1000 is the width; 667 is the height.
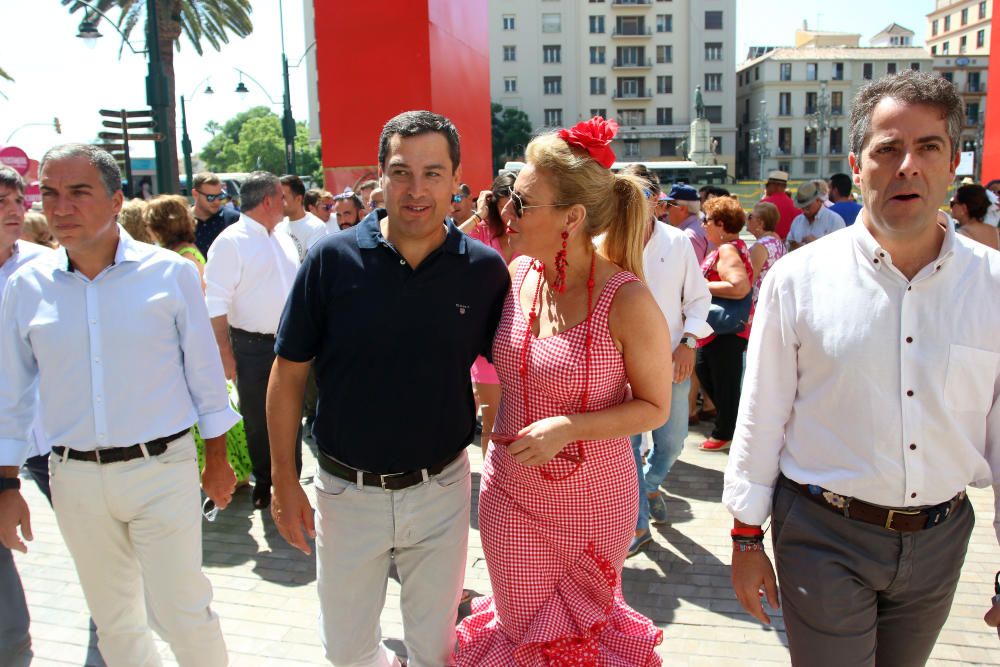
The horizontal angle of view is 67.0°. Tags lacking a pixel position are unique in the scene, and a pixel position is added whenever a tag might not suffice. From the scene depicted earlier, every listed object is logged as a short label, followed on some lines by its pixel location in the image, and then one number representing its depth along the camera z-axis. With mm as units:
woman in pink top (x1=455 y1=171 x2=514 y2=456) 3465
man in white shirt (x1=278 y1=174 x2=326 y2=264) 7074
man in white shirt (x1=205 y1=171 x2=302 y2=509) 4848
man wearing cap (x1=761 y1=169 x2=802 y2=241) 10270
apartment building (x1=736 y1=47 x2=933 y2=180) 69000
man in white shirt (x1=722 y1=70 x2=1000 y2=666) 2002
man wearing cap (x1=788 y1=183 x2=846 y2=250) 8312
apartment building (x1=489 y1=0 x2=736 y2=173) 62781
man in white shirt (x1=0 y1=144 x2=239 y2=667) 2691
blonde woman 2467
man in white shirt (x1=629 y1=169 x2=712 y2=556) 4324
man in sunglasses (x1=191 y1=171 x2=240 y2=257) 7117
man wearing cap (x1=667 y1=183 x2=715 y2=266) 6598
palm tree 21672
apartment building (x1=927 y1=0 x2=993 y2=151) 71750
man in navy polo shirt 2471
